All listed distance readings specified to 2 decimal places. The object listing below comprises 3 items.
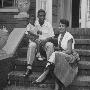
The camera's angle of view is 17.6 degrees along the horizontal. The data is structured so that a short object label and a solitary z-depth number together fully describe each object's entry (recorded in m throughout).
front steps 5.52
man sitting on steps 5.85
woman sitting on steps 5.29
